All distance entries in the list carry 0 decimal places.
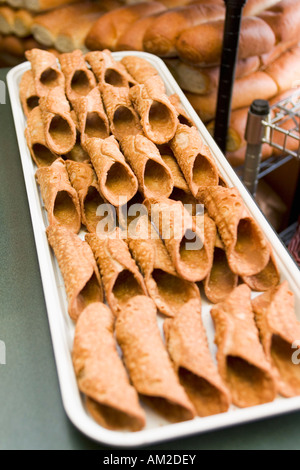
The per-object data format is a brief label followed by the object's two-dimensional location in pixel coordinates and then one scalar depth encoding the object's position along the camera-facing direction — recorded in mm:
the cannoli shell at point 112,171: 1052
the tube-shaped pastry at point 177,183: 1099
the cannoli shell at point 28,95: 1434
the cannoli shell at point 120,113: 1244
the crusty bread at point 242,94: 1798
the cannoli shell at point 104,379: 687
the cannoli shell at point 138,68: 1489
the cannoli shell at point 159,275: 894
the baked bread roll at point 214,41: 1644
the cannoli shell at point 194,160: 1100
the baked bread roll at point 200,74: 1743
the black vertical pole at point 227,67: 1395
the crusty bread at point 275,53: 1834
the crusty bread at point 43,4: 1835
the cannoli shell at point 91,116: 1235
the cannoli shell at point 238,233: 918
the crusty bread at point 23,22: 1875
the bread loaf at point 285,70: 1851
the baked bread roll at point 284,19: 1765
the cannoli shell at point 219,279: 915
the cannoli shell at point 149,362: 701
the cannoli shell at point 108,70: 1434
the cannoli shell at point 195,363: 720
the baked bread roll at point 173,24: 1690
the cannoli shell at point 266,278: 925
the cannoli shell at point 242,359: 737
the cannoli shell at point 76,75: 1398
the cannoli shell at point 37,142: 1250
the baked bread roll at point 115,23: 1812
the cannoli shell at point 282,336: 763
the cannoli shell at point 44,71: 1423
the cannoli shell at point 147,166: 1071
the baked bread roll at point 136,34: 1763
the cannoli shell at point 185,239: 902
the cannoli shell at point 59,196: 1068
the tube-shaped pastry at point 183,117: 1279
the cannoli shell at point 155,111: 1175
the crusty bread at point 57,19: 1846
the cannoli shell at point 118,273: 888
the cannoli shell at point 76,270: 880
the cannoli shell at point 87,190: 1080
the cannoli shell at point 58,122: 1219
